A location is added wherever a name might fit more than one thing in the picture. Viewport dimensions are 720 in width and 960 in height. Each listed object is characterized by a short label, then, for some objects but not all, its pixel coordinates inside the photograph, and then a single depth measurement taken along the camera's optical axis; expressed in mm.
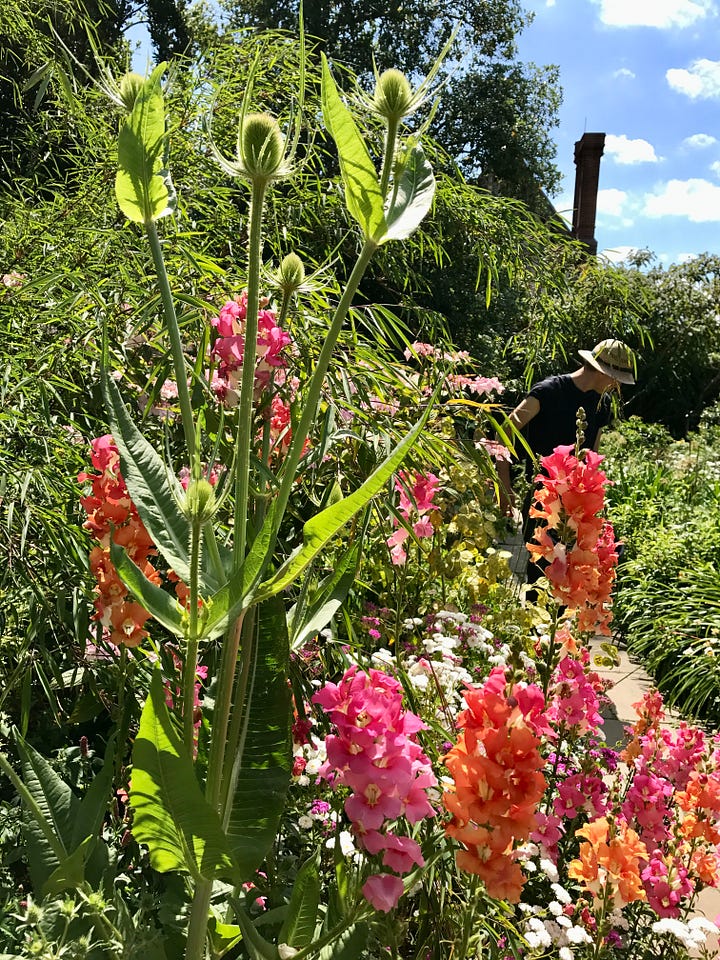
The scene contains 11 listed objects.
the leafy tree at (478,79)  14461
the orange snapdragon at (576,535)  1414
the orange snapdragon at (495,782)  882
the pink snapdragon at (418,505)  2084
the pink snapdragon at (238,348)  1022
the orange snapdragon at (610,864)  1246
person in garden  3621
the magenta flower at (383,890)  870
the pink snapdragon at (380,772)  891
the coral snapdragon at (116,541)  977
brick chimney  20000
